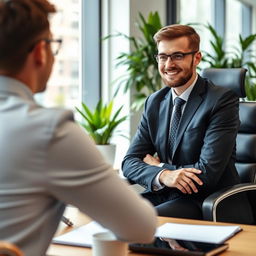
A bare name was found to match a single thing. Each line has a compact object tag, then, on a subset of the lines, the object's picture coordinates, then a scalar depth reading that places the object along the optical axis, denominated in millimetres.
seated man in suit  2863
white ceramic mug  1480
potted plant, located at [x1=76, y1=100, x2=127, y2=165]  4141
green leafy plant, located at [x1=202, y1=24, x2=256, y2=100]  5418
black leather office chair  2764
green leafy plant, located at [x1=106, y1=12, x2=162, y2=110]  4582
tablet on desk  1654
